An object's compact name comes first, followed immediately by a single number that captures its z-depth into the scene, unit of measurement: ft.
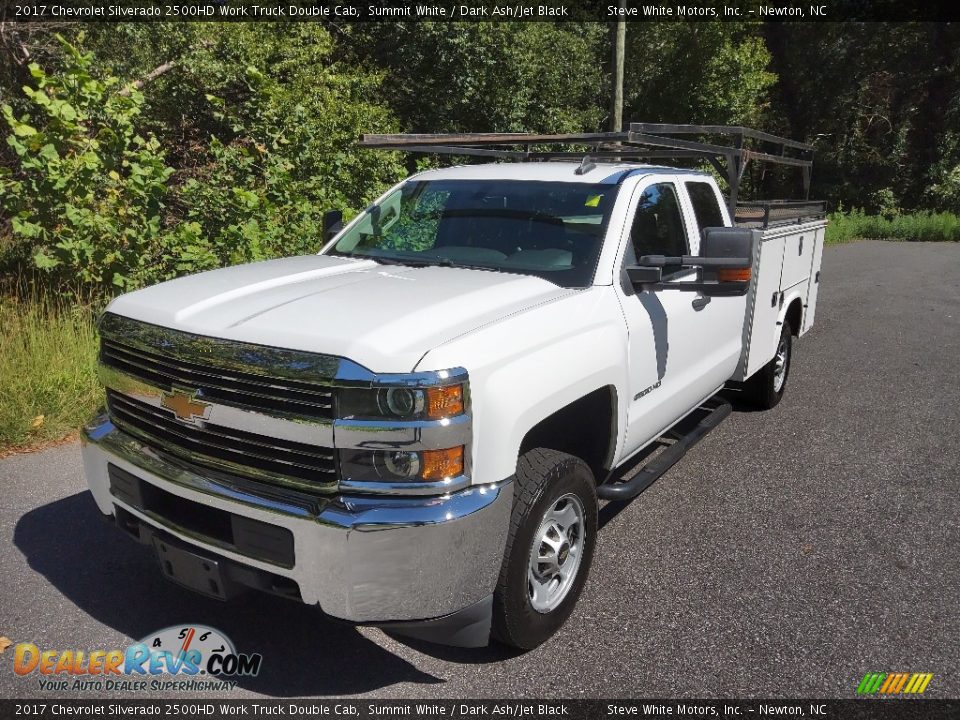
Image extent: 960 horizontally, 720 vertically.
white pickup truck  8.16
